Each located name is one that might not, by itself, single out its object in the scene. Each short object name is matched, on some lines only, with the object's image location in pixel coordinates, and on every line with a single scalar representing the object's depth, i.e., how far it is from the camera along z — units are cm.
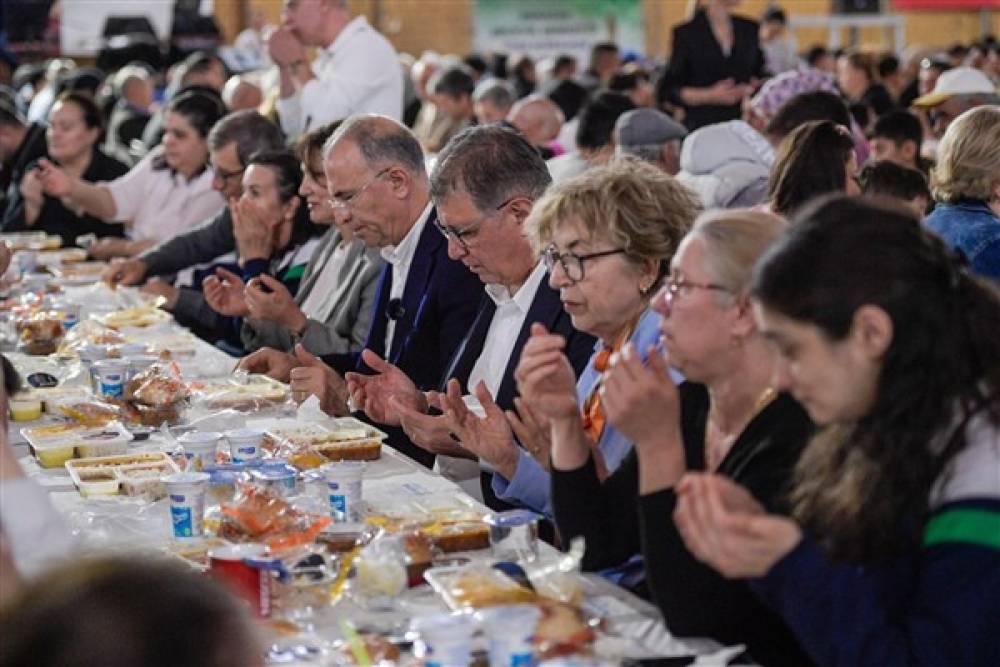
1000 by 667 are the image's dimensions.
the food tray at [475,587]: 209
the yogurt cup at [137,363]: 379
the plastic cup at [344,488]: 261
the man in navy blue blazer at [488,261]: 334
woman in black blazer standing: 816
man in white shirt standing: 650
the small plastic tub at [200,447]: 300
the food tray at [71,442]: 313
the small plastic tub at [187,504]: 254
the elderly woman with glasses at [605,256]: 273
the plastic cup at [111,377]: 374
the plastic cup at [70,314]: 491
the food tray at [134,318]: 490
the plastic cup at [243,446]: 302
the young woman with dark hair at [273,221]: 512
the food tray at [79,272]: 598
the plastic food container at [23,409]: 357
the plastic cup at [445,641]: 188
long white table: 204
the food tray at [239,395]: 364
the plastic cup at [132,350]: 416
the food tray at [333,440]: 310
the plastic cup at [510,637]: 188
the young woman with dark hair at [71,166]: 749
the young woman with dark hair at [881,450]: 185
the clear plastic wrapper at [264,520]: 245
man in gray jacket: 555
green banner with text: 1622
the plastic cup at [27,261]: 609
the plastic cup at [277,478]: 269
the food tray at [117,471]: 286
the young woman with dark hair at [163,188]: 677
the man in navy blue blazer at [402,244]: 396
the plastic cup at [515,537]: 232
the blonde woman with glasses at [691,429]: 209
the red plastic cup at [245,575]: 214
